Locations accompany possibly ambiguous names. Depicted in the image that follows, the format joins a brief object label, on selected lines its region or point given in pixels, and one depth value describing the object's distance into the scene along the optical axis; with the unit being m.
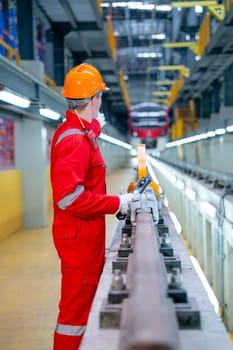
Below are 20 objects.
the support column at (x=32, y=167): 9.32
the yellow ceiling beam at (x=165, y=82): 24.66
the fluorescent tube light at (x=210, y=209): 5.91
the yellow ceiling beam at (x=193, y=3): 10.18
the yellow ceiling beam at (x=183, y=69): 18.18
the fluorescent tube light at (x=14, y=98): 5.39
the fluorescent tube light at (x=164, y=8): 18.17
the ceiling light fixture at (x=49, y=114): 7.44
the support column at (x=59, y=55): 11.52
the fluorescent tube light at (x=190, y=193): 8.74
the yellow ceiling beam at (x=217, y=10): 9.73
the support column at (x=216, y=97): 16.45
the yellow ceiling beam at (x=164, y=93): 28.80
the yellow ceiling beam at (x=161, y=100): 33.53
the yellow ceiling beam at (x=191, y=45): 15.24
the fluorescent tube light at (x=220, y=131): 8.02
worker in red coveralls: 2.29
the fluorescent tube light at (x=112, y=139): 14.69
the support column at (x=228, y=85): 12.89
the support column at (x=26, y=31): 8.88
